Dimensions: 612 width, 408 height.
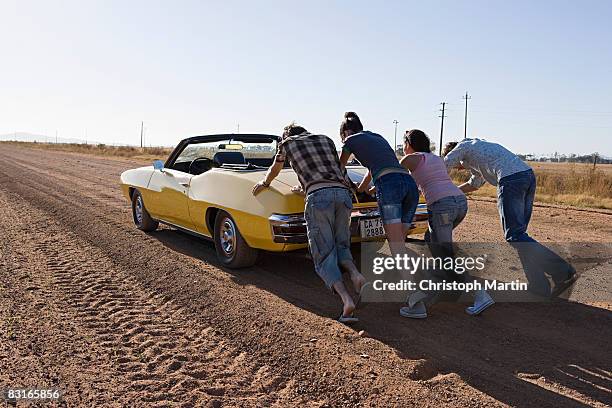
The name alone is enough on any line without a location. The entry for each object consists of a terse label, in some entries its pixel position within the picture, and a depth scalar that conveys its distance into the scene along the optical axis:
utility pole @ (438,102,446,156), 75.94
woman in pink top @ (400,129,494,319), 4.40
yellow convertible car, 4.97
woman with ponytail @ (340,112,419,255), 4.29
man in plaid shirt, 4.29
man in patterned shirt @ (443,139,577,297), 4.64
